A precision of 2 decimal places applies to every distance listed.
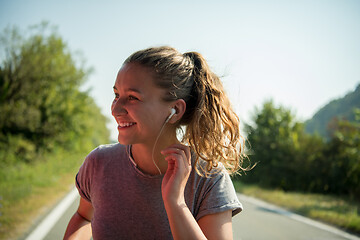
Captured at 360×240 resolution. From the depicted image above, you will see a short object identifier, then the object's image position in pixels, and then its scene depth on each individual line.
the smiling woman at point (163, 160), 1.63
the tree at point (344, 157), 10.99
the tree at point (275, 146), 15.28
